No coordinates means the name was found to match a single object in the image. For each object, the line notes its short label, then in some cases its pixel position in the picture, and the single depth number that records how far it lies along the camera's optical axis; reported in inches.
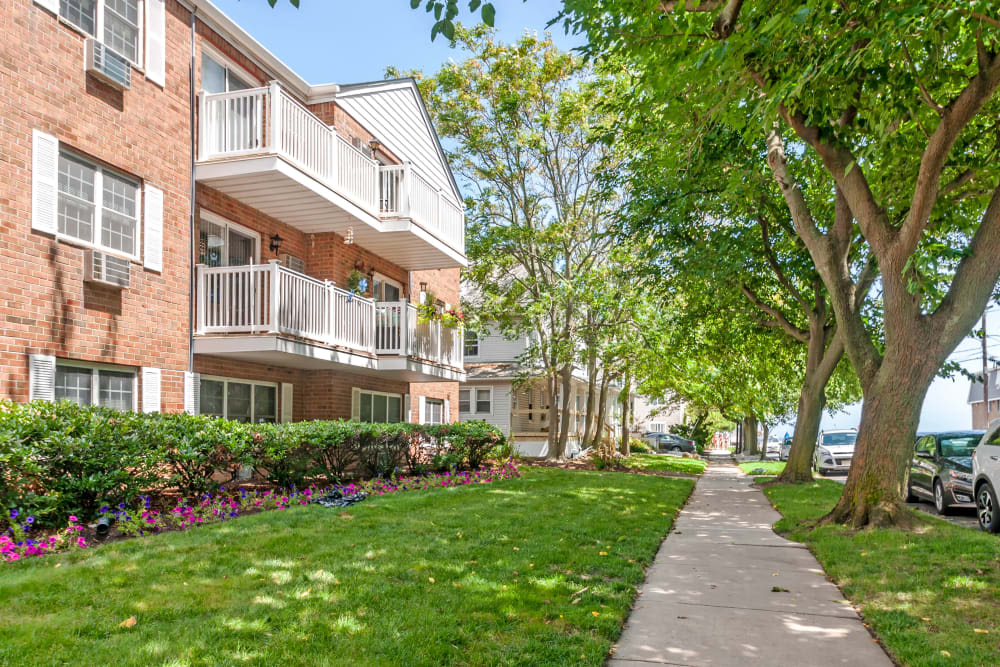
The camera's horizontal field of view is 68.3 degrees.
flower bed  270.4
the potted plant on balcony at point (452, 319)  695.9
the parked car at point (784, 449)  1621.6
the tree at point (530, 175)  862.5
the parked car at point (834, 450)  973.2
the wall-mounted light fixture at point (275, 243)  568.4
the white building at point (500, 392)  1278.3
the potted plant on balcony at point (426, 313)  655.8
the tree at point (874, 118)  273.3
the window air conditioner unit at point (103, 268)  389.7
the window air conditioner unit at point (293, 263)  586.7
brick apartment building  370.0
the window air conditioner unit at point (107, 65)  399.2
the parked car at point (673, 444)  1843.0
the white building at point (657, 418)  2658.0
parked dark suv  473.7
